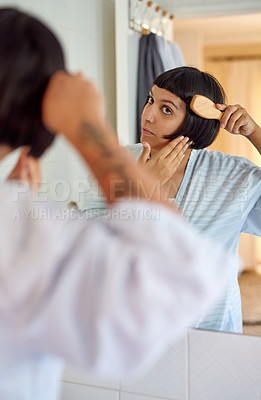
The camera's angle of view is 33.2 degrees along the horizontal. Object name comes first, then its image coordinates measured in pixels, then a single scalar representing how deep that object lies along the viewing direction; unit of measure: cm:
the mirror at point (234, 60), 83
